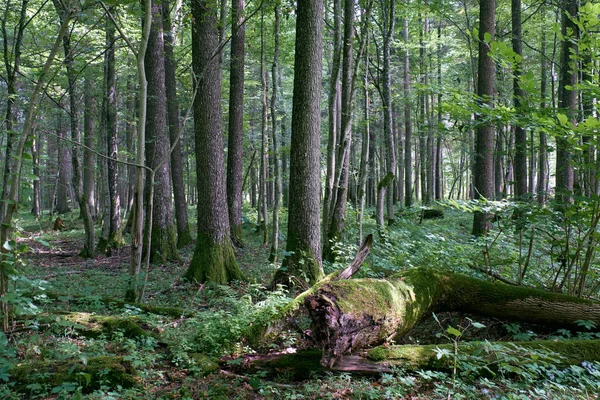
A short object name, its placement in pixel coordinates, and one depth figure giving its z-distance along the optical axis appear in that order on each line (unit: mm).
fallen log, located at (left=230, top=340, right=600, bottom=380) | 4000
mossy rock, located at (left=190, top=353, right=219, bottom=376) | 4137
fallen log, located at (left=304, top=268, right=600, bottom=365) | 3924
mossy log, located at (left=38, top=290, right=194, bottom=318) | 5855
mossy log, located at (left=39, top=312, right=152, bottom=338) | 4809
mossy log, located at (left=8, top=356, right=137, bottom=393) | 3533
